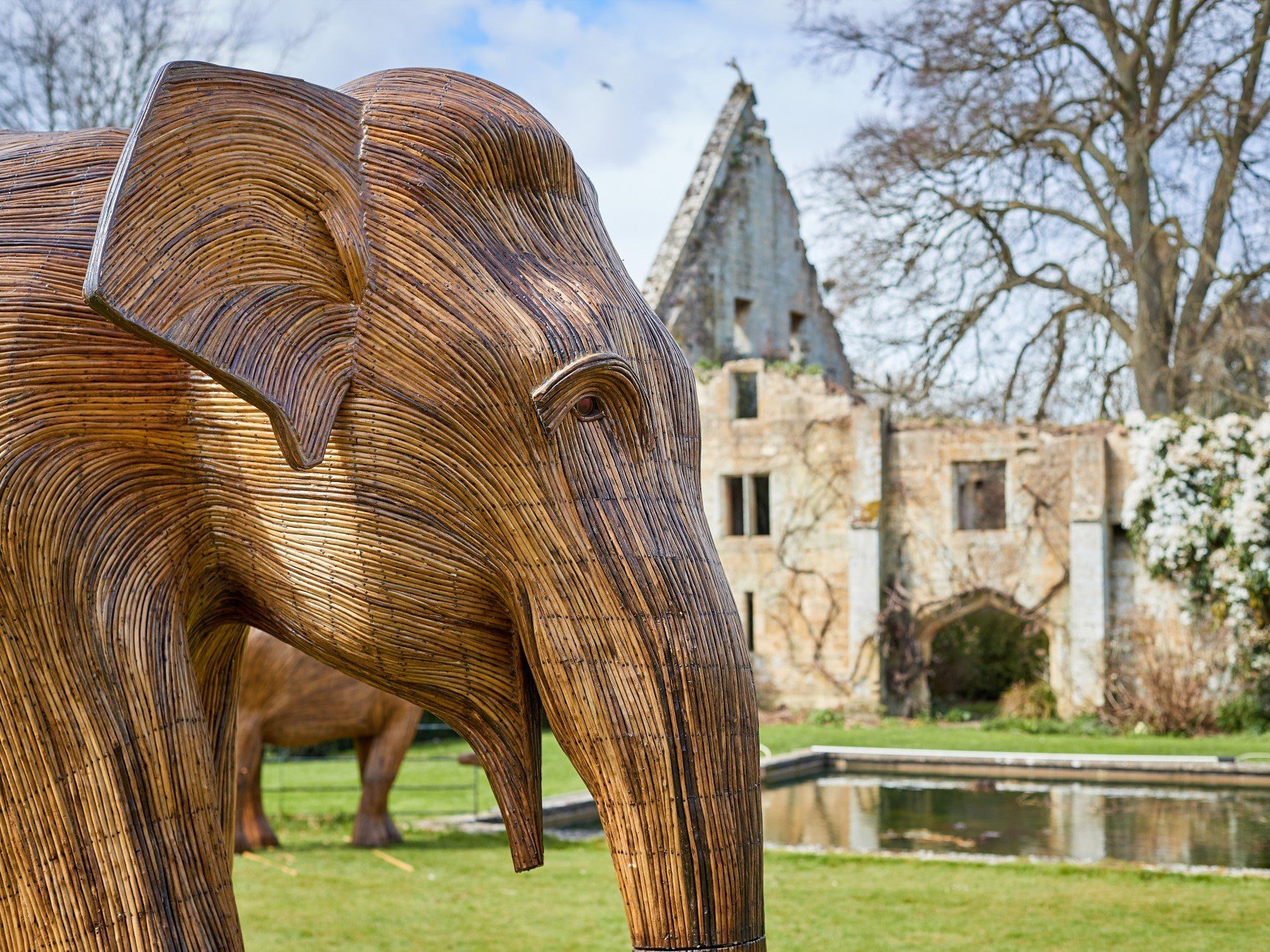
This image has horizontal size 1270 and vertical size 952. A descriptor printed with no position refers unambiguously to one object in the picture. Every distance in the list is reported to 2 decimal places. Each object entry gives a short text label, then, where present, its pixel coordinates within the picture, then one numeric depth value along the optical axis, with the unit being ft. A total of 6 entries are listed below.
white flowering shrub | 60.49
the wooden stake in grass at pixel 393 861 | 28.83
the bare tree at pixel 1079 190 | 69.31
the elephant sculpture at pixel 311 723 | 29.30
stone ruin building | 66.33
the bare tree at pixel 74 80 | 53.93
